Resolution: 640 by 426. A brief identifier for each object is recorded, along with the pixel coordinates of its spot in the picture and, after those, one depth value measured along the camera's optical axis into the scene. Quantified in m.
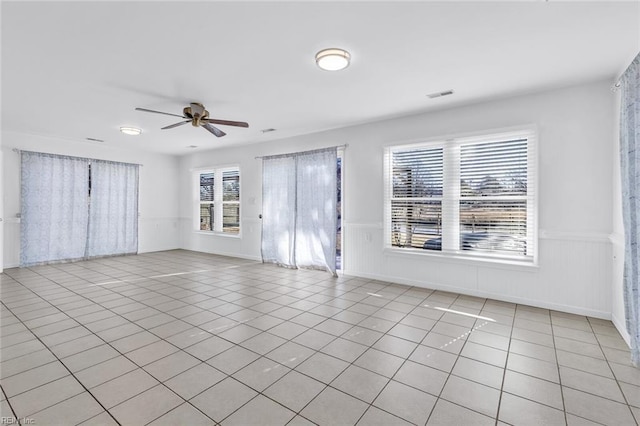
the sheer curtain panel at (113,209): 6.56
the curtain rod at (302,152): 5.15
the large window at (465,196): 3.73
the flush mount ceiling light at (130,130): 5.05
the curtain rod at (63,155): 5.55
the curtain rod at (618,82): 2.61
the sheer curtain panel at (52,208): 5.68
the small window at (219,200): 7.09
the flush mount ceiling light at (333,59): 2.59
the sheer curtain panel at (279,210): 5.80
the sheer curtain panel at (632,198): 2.29
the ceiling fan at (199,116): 3.71
